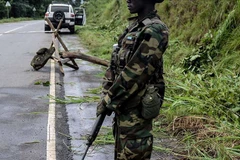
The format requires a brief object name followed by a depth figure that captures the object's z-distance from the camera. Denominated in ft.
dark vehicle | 81.56
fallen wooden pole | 25.36
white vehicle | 67.56
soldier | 7.92
